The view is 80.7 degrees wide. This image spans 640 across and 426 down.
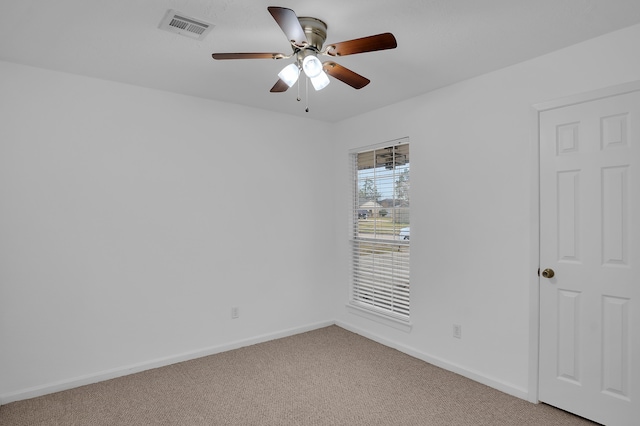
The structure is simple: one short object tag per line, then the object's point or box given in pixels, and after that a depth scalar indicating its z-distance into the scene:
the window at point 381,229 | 3.91
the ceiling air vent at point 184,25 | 2.14
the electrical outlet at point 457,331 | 3.30
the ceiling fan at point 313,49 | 1.80
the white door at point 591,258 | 2.35
